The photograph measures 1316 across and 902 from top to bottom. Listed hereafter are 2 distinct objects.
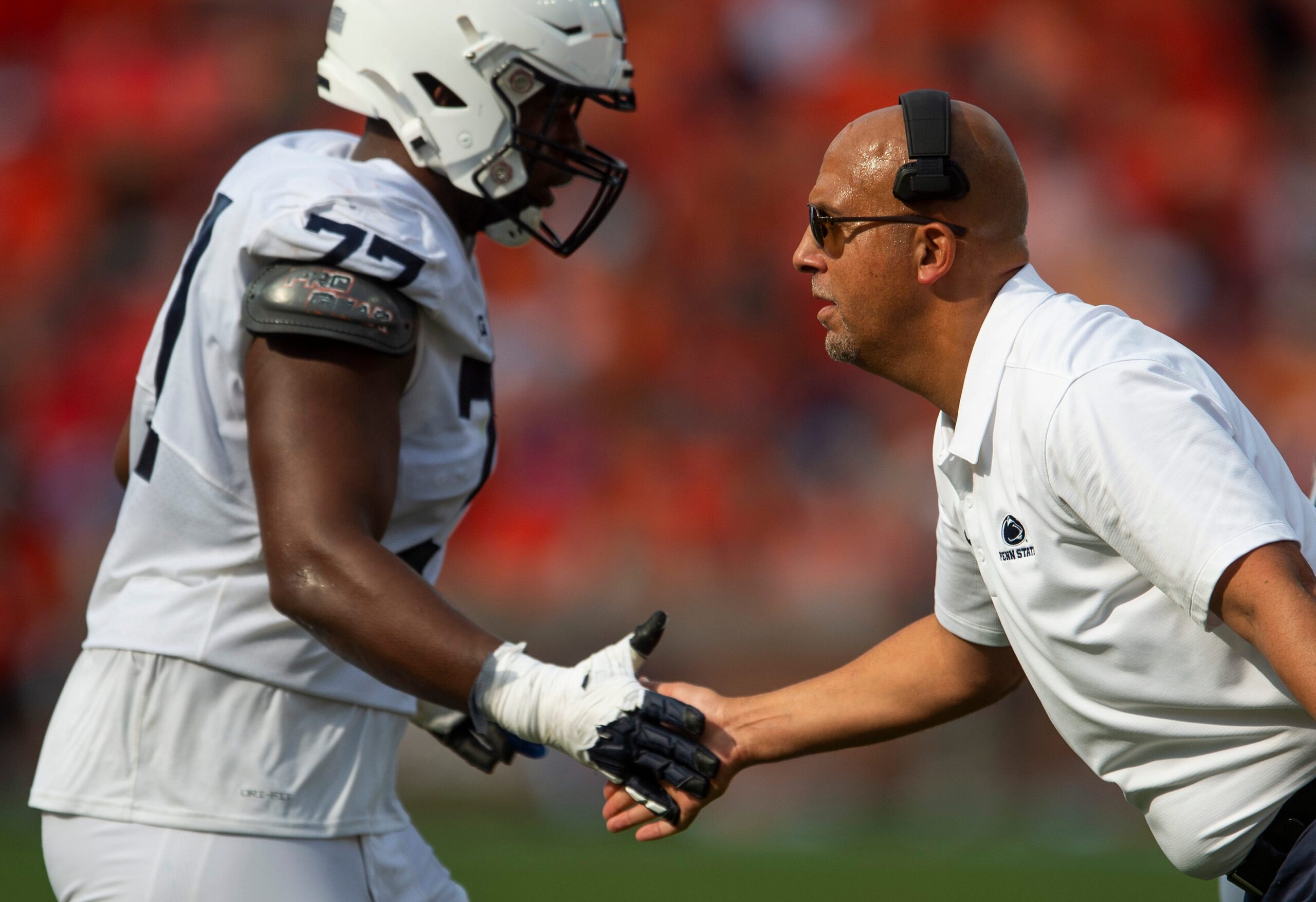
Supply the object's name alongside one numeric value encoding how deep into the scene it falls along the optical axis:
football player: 15.22
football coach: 15.01
